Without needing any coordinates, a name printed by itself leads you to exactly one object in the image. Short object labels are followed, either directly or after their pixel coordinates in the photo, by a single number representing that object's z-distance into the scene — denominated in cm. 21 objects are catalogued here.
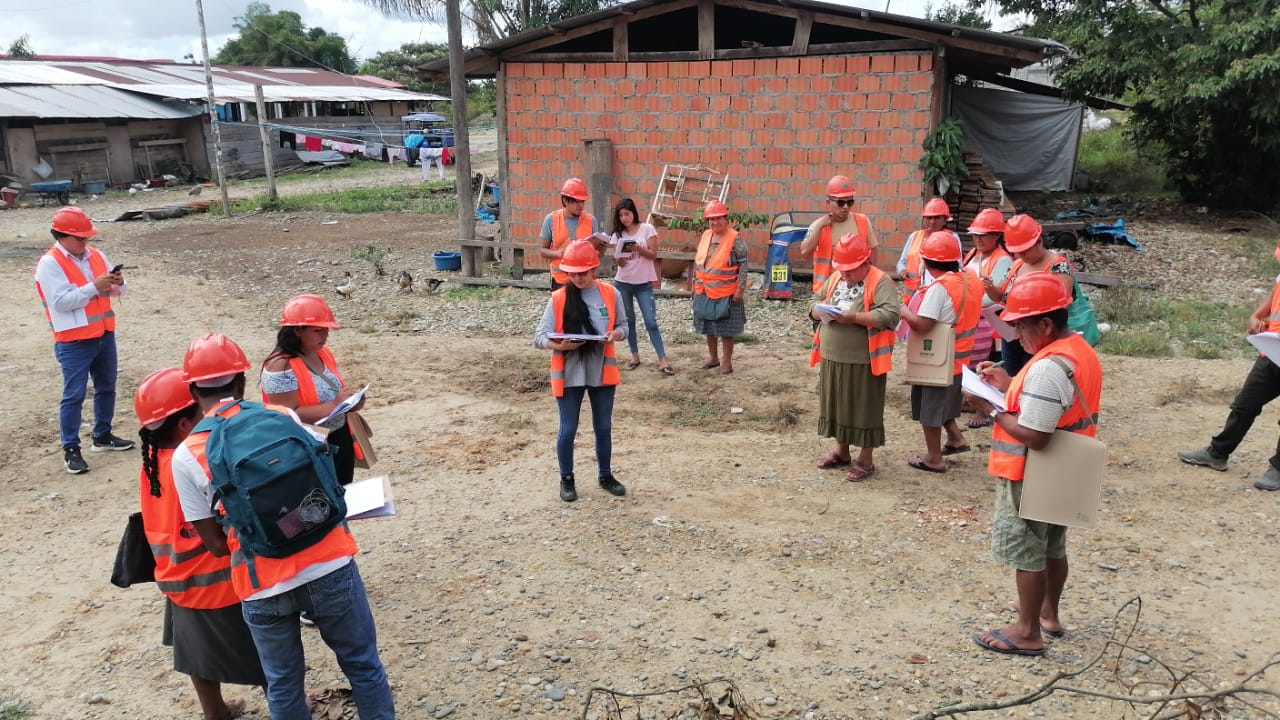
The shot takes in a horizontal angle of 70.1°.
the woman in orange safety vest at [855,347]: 571
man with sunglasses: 754
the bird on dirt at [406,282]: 1239
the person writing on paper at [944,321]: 569
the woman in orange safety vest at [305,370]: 409
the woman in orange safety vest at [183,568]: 329
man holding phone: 638
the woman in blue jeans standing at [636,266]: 841
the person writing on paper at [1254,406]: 580
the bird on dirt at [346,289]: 1230
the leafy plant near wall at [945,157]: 1077
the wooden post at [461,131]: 1234
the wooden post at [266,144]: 2139
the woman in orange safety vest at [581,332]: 544
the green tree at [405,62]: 4712
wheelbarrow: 2372
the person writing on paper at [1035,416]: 359
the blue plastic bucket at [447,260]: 1333
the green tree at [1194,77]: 1445
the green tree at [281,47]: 5009
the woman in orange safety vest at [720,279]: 821
